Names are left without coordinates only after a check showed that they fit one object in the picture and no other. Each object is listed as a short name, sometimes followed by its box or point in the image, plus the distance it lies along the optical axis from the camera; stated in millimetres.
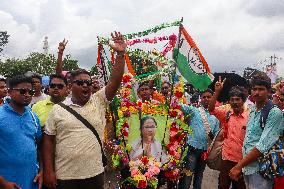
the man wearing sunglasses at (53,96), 2982
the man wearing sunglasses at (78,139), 2478
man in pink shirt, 3539
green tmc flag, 3554
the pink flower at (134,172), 3151
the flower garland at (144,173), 3123
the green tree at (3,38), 45070
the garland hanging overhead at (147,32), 3349
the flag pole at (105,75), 3354
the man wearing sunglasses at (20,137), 2313
